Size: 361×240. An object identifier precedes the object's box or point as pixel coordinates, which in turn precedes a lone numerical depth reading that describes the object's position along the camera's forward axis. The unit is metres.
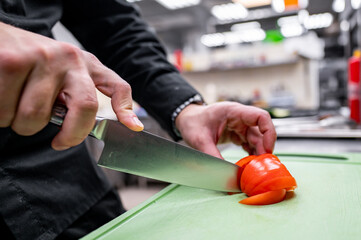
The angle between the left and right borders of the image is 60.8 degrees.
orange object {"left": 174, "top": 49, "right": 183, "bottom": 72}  5.22
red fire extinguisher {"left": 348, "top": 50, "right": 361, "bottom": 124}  2.01
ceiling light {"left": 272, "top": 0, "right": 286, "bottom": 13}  6.64
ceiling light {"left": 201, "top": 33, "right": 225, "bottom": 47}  11.81
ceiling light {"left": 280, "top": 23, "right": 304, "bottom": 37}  10.75
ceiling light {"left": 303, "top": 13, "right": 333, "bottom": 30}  9.10
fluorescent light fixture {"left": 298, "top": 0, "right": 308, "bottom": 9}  7.12
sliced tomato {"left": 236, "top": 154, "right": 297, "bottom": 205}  0.67
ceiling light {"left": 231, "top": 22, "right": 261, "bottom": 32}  10.08
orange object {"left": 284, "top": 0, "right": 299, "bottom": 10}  5.24
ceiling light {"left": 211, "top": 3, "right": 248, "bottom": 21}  8.68
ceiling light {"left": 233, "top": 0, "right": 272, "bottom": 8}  7.00
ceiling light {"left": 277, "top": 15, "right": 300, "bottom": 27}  9.73
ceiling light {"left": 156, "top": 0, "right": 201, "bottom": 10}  8.24
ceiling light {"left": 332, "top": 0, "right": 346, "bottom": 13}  6.25
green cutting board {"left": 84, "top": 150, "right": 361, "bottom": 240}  0.56
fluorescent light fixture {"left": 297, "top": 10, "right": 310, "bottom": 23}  8.50
